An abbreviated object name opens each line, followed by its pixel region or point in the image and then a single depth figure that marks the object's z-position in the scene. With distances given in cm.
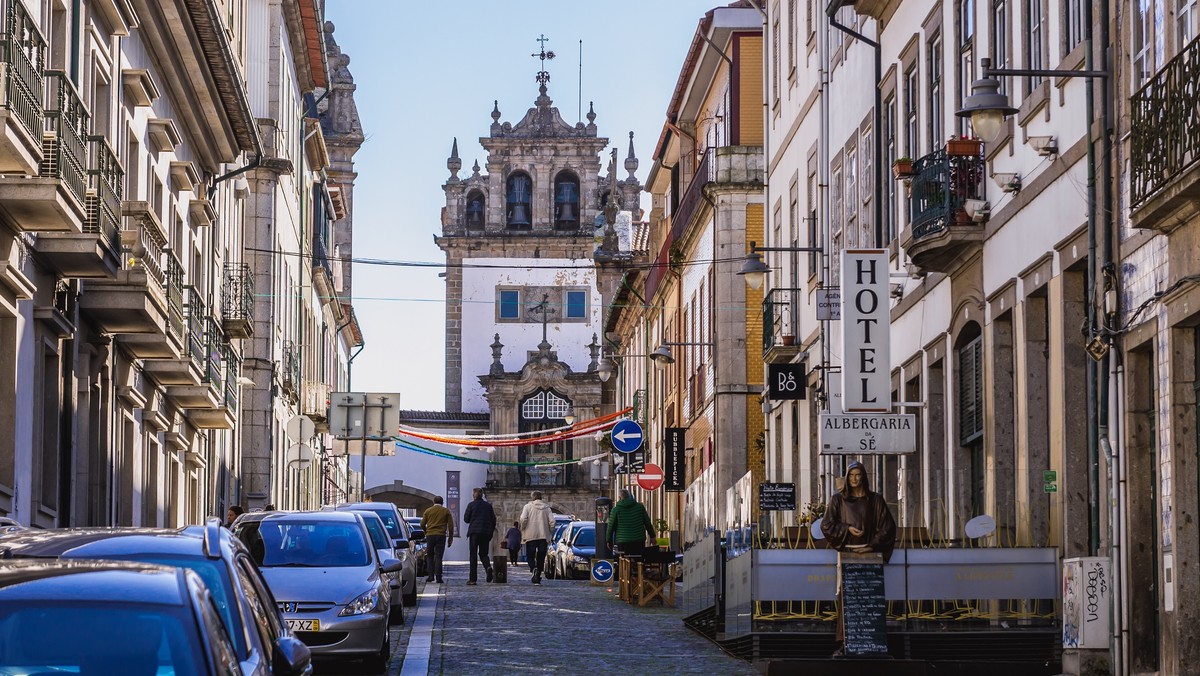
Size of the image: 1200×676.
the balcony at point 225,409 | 3669
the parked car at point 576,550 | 4788
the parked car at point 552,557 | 5144
